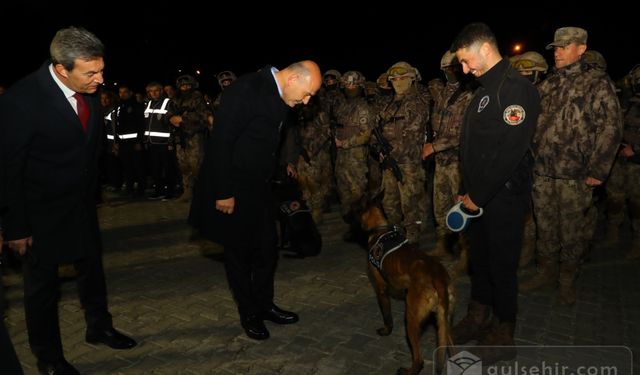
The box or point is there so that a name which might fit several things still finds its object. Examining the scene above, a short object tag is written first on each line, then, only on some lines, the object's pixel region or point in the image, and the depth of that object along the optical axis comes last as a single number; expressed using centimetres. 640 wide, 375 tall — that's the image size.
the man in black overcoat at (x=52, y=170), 292
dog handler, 305
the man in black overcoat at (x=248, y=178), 340
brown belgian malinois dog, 302
